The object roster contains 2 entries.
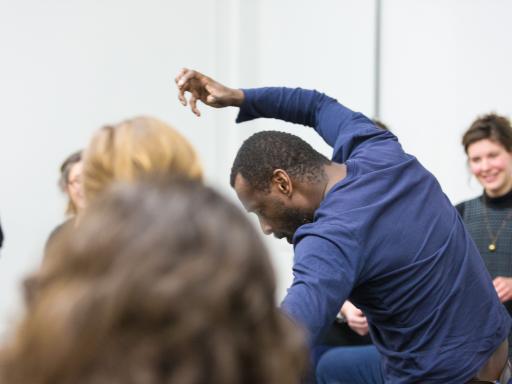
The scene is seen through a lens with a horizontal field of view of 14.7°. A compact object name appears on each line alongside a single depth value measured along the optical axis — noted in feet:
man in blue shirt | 12.34
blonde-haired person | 10.94
